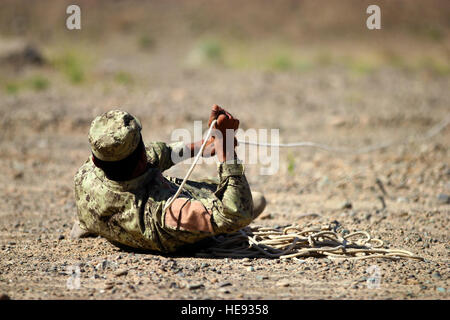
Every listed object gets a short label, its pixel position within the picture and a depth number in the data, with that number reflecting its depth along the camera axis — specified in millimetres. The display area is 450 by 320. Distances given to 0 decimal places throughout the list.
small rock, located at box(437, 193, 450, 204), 10977
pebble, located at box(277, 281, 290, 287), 6535
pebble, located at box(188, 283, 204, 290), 6391
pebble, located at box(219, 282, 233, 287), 6504
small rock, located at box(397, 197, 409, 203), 11203
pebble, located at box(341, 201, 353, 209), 10797
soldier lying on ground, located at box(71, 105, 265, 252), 6449
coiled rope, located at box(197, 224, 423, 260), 7547
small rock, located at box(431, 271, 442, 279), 6833
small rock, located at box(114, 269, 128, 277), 6772
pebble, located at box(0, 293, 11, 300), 5898
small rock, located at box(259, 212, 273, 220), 10167
